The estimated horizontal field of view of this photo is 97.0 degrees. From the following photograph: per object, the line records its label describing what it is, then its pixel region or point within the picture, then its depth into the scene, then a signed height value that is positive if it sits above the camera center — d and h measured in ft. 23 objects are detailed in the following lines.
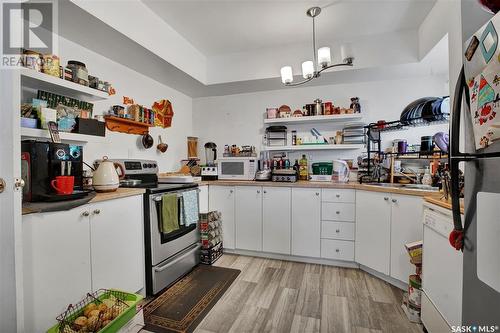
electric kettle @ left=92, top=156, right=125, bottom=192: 5.36 -0.35
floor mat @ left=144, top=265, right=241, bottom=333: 5.16 -3.72
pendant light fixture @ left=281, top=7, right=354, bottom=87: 6.17 +3.08
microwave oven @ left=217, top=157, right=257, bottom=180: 9.62 -0.20
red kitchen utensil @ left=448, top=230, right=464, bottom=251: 2.42 -0.84
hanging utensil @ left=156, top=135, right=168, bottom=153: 9.29 +0.74
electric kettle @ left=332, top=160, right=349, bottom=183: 8.98 -0.36
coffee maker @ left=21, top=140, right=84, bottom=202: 4.06 -0.07
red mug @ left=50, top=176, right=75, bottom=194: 4.25 -0.40
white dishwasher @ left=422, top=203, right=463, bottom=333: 3.69 -2.06
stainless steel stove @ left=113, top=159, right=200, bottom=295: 6.11 -2.31
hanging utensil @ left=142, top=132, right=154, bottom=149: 8.52 +0.91
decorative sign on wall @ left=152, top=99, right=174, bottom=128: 9.35 +2.24
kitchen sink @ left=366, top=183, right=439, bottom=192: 6.31 -0.73
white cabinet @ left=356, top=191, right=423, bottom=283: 6.14 -2.02
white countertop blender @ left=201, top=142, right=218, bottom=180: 9.86 -0.38
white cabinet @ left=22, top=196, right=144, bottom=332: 3.67 -1.83
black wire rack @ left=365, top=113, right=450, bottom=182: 6.42 +1.24
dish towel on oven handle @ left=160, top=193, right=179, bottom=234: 6.38 -1.49
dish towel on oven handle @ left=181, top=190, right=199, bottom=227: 7.21 -1.49
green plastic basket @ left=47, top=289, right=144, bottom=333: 3.91 -2.82
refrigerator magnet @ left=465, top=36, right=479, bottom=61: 2.13 +1.14
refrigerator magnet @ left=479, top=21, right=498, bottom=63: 1.89 +1.07
